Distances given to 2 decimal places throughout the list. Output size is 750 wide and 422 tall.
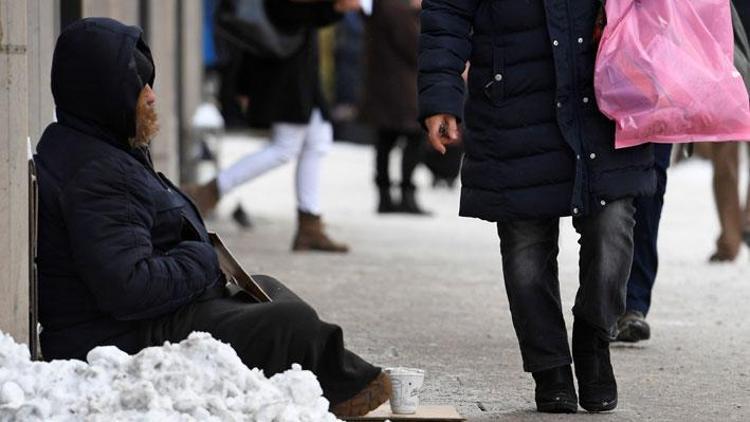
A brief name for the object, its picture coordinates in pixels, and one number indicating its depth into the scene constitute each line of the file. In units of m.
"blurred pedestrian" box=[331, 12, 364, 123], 46.96
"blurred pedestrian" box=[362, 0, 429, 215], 28.00
